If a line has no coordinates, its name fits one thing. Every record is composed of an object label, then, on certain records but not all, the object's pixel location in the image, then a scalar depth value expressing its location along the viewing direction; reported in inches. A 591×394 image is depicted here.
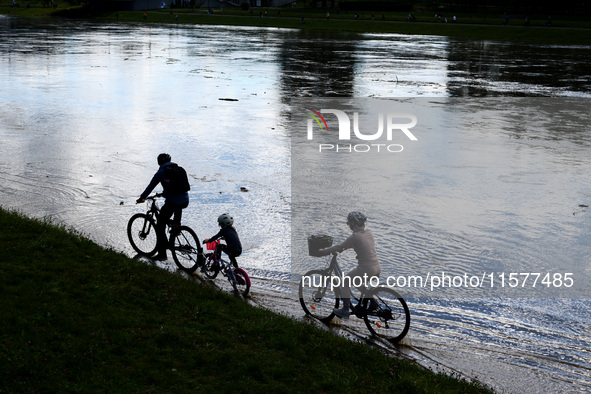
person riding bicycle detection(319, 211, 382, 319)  301.6
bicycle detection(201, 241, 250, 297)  339.0
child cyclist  343.0
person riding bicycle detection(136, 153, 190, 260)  371.6
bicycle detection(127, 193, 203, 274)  370.9
